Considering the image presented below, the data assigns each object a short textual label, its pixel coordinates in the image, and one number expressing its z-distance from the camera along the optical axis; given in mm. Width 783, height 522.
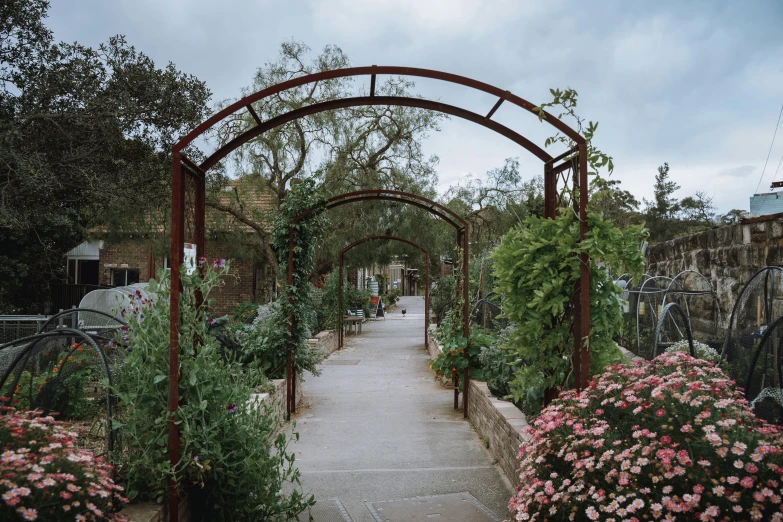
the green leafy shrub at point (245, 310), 12723
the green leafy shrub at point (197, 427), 3143
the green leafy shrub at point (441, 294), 18266
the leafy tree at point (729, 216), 27981
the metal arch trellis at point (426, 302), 14180
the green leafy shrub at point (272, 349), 7367
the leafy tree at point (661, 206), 43750
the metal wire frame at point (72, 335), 3094
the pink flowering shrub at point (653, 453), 2146
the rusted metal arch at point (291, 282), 7282
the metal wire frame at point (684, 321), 5363
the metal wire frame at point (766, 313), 4724
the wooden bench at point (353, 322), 17459
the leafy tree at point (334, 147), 14586
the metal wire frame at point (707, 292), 6669
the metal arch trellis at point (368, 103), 3297
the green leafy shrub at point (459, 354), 7422
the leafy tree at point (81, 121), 8281
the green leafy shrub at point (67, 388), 4598
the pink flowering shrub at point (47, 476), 2037
